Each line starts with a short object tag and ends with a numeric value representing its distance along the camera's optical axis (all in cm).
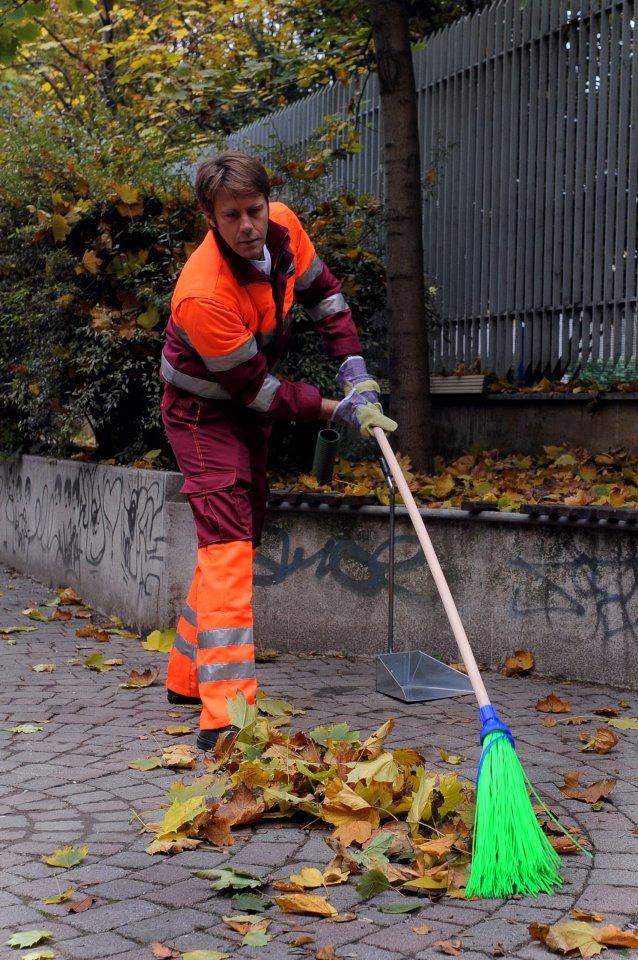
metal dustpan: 434
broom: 302
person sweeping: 427
